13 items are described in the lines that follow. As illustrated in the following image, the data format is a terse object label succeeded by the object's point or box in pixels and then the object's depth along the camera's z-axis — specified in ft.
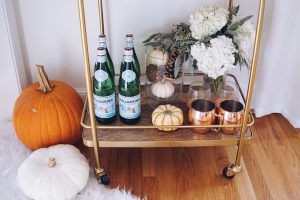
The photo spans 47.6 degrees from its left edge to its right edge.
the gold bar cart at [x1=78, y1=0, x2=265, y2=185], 3.66
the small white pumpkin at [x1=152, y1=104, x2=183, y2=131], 3.69
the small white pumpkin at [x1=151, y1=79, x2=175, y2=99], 4.00
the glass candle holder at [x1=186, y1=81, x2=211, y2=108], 4.07
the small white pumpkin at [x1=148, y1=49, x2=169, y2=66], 3.89
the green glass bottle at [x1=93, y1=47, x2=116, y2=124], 3.60
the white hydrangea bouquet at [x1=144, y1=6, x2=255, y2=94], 3.45
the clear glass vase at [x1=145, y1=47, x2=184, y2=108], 3.91
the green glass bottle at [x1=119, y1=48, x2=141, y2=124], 3.64
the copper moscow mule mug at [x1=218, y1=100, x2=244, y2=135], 3.67
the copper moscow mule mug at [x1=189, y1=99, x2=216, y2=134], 3.69
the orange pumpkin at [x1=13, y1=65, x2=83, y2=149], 3.97
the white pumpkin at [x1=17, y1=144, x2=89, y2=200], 3.45
